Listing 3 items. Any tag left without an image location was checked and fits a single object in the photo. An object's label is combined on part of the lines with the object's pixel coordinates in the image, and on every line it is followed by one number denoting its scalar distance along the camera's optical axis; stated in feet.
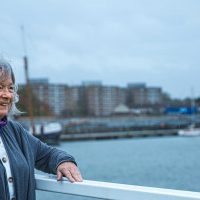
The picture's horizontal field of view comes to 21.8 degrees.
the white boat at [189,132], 269.03
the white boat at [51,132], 183.21
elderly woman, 6.59
